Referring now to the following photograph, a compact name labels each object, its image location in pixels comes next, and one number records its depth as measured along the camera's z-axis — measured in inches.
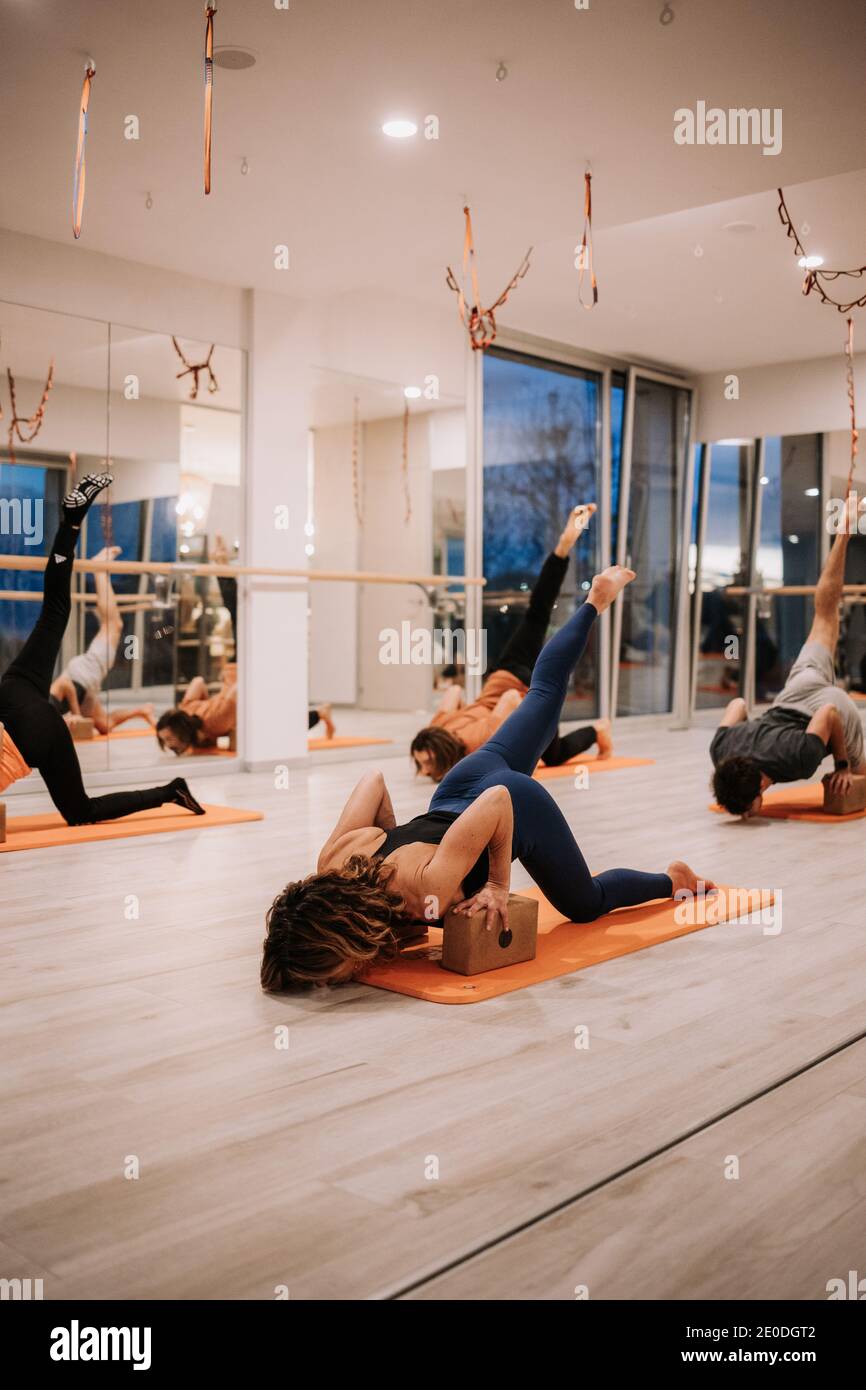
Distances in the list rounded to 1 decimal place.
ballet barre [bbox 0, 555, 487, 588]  205.3
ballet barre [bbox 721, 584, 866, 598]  345.4
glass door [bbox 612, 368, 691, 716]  372.8
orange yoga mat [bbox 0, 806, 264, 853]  175.3
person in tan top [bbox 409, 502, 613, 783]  219.0
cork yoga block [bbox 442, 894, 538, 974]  107.5
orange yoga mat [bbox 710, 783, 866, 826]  205.3
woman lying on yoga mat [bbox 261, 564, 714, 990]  98.0
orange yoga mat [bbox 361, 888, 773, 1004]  104.7
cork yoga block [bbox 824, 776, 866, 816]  205.3
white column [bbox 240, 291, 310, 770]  258.8
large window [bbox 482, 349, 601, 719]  325.7
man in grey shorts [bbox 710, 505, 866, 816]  193.2
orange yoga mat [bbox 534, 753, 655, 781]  265.1
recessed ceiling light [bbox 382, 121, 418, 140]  168.6
